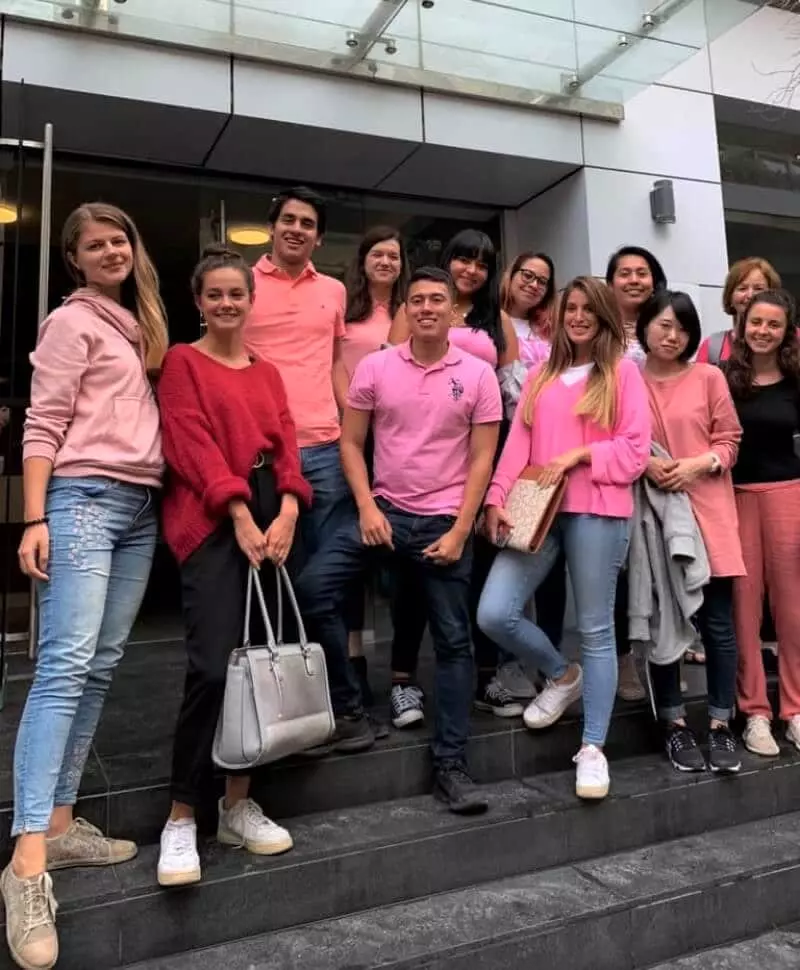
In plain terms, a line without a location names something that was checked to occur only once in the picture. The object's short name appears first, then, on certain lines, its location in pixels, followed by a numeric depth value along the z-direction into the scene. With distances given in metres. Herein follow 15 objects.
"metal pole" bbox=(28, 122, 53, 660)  3.79
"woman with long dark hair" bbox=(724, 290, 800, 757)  3.64
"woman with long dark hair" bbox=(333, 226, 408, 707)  3.59
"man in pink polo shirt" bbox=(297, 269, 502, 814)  3.01
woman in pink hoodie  2.28
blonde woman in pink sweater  3.11
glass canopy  4.91
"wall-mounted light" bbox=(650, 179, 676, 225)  6.15
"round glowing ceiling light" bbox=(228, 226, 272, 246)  5.92
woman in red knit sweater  2.49
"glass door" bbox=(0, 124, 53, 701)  3.92
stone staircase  2.41
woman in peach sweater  3.40
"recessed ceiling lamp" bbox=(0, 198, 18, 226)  4.70
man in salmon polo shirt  3.25
